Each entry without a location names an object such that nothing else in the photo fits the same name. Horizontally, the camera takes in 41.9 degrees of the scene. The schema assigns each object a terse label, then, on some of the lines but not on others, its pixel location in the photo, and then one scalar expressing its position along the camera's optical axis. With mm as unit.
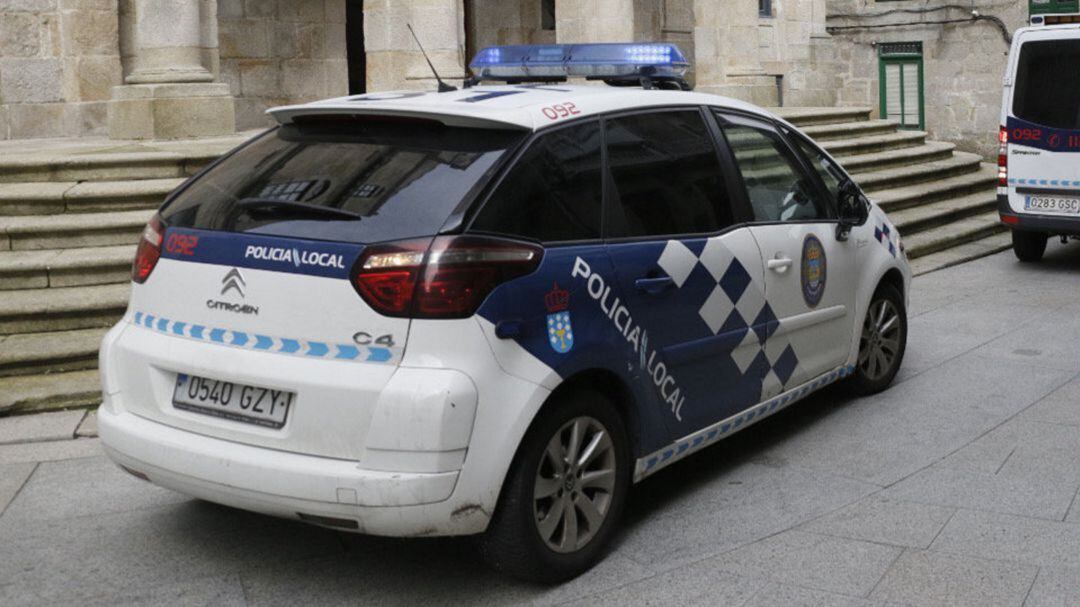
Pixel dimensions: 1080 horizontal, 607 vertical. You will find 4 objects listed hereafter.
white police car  4113
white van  11656
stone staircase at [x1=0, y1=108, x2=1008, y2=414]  7441
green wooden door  21719
